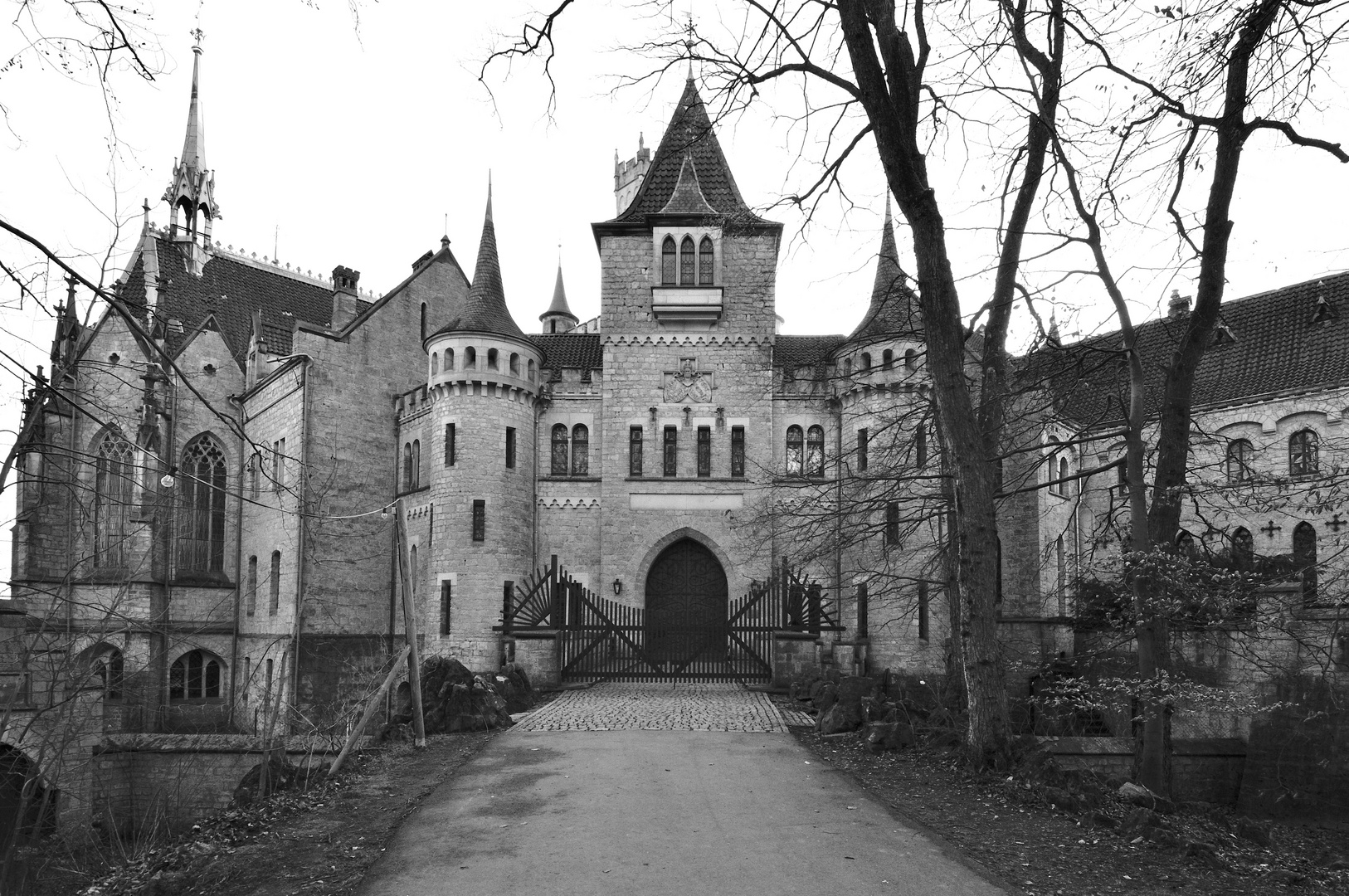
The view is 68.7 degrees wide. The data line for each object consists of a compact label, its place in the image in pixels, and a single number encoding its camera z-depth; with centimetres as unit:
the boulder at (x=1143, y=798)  977
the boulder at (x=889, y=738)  1271
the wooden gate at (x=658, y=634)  2095
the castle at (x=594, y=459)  2630
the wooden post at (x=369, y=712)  1048
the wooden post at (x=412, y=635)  1209
